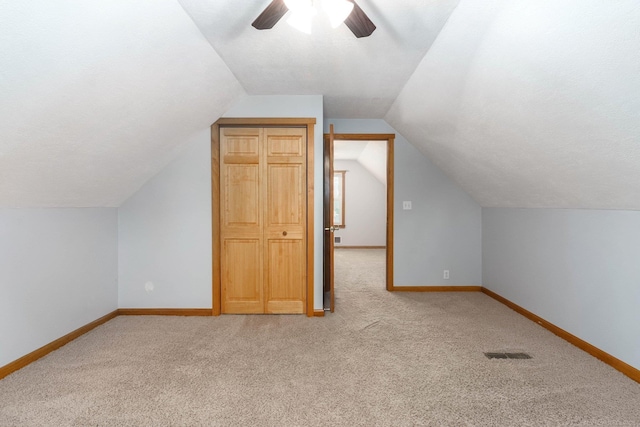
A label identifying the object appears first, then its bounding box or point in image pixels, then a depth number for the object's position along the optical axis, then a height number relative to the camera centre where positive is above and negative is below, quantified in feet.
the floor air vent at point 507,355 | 8.16 -3.67
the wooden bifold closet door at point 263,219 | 11.35 -0.20
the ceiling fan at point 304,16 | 5.33 +3.44
